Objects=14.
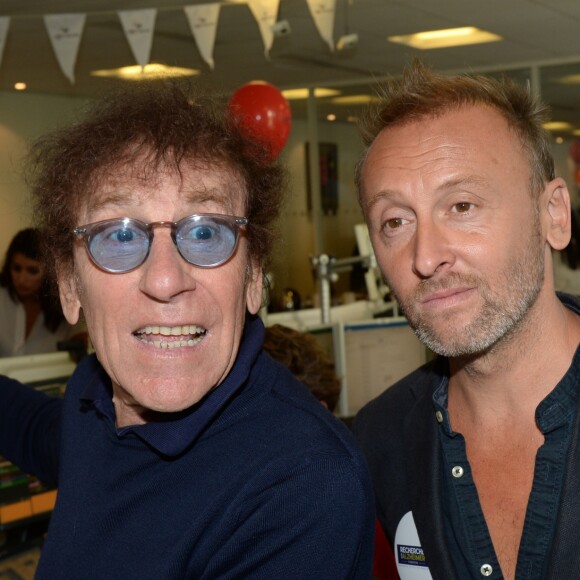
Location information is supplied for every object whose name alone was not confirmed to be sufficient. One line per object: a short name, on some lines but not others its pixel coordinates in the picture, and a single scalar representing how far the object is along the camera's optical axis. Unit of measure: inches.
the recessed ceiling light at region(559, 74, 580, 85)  330.4
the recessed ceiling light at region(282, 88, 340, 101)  386.6
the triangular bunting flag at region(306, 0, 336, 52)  202.1
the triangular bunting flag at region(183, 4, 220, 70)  208.1
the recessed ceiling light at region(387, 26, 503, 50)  274.2
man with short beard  56.9
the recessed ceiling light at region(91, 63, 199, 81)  313.0
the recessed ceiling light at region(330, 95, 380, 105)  380.5
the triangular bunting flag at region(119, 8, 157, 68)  204.4
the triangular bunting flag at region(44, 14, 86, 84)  204.2
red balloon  185.3
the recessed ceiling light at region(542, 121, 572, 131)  348.8
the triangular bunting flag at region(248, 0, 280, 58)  208.8
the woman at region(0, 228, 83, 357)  186.9
